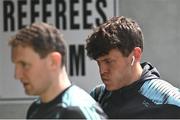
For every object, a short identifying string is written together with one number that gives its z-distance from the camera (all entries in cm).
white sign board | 1145
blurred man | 448
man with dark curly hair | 616
